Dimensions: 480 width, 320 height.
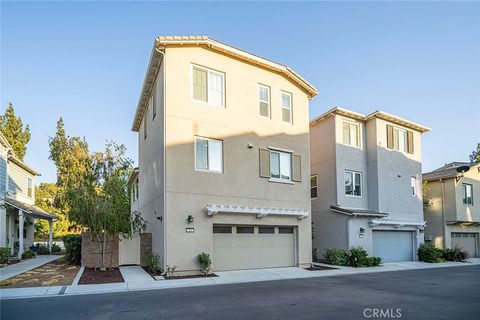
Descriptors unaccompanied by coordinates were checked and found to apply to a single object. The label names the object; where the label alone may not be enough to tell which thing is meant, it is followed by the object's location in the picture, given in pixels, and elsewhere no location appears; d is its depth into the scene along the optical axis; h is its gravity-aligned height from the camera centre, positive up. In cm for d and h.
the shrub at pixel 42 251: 2512 -352
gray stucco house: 2195 +48
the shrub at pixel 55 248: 2665 -357
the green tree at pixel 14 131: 3238 +584
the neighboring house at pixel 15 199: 2100 -5
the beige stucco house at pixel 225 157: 1543 +175
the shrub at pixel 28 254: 2142 -323
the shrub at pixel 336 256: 2033 -340
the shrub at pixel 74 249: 1808 -246
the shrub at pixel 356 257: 1988 -335
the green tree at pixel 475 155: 4226 +434
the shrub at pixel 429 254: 2370 -384
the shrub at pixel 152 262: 1524 -269
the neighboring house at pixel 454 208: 2788 -116
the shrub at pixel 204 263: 1509 -268
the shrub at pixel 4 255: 1824 -274
